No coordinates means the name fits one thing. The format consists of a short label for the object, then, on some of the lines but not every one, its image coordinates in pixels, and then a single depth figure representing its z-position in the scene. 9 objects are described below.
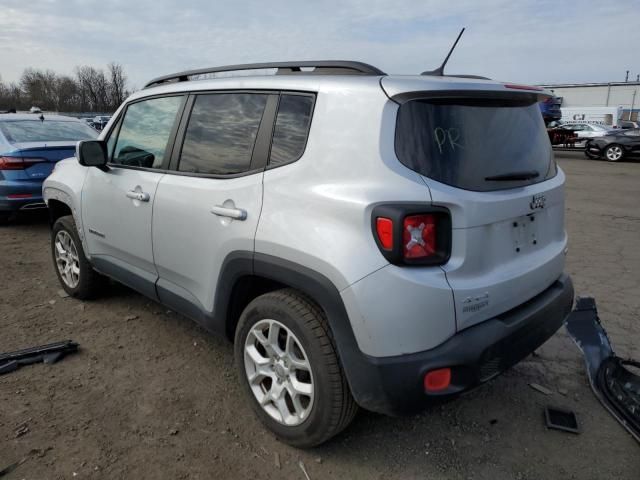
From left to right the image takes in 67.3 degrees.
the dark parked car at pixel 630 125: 27.88
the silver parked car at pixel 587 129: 21.33
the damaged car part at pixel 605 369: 2.71
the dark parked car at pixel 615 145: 17.88
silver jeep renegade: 1.95
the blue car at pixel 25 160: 6.38
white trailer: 34.66
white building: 53.28
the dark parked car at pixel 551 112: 18.73
